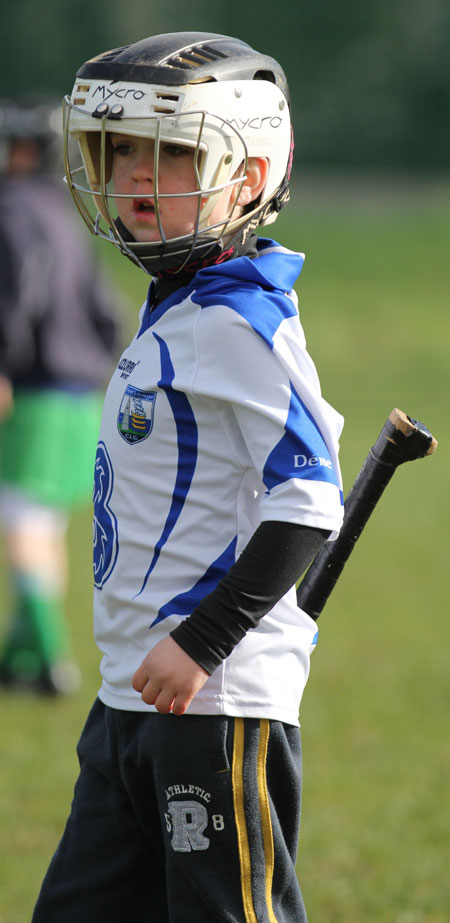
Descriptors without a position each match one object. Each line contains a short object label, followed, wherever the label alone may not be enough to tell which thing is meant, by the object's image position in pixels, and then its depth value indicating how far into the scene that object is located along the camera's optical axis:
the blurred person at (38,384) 15.93
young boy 12.45
